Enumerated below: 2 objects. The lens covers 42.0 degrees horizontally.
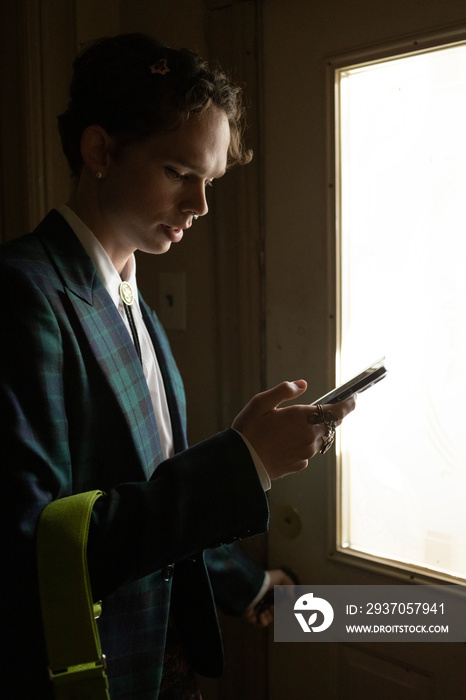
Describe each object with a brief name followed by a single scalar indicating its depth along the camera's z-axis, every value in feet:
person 2.29
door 3.84
